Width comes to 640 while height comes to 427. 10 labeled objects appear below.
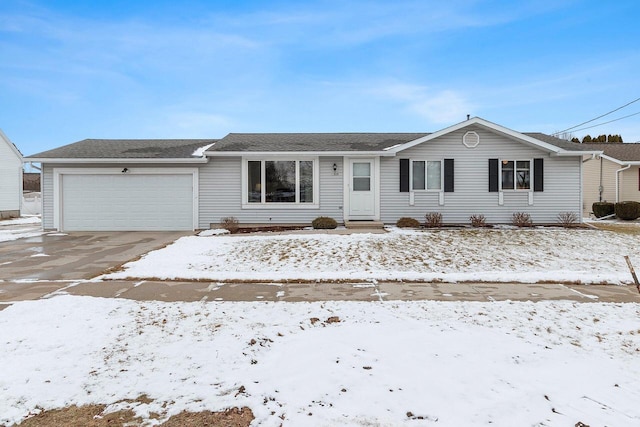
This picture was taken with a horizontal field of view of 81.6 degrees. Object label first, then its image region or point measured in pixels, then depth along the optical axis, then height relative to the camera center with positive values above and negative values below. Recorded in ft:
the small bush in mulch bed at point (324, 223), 41.78 -1.94
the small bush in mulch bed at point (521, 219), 43.98 -1.70
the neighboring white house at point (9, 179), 69.87 +5.60
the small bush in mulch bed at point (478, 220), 43.88 -1.79
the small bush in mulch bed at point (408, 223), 42.96 -2.03
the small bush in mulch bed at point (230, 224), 43.24 -2.06
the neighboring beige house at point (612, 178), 64.06 +4.61
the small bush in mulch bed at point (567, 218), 44.34 -1.62
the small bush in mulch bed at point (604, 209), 58.23 -0.73
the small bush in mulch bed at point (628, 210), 54.13 -0.85
